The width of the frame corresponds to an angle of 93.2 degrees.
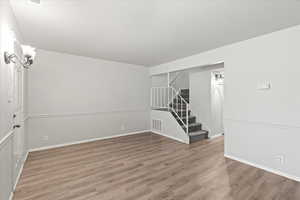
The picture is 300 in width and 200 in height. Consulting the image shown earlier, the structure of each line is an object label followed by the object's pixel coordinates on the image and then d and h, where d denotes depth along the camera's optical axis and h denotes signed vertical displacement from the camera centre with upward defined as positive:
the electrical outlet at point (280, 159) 2.42 -1.05
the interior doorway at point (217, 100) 4.85 -0.04
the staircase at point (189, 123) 4.33 -0.80
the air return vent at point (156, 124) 5.16 -0.95
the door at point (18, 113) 2.16 -0.21
